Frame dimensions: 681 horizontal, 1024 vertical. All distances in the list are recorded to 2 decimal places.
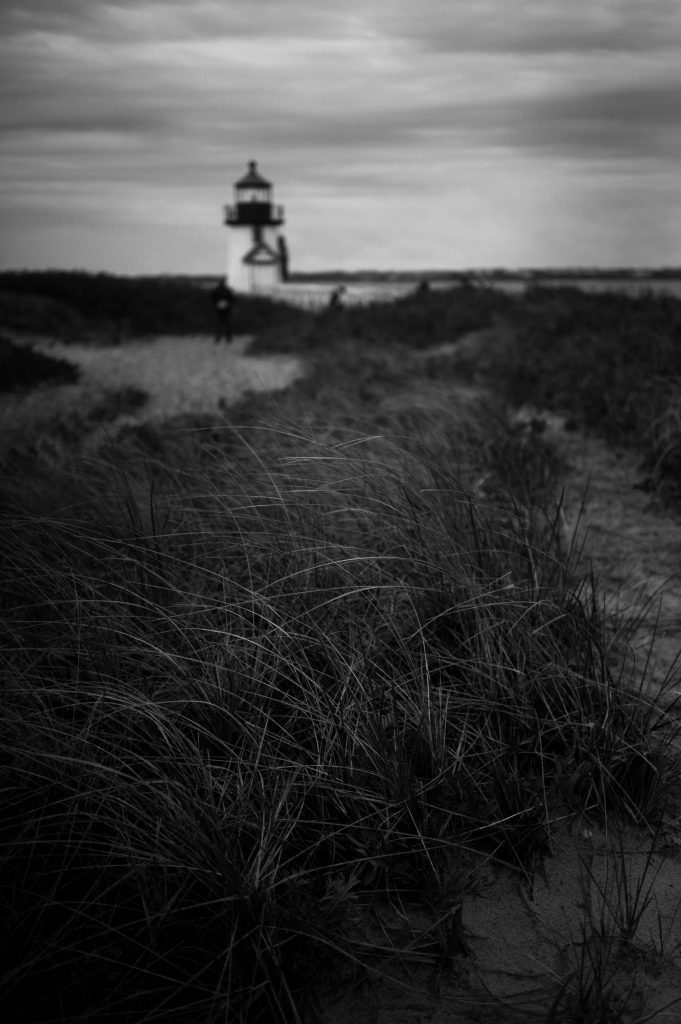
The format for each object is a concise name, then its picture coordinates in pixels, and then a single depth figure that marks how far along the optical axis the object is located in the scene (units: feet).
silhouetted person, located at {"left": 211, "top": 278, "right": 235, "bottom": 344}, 69.77
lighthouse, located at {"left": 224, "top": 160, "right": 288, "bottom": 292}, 158.20
